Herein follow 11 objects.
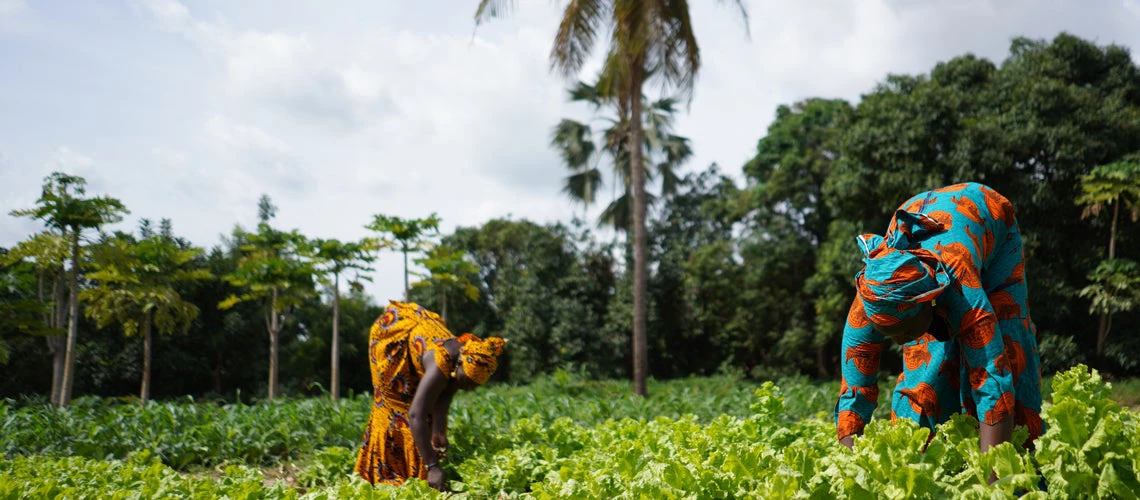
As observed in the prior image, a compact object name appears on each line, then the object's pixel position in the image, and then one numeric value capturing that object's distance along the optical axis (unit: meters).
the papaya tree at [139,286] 9.27
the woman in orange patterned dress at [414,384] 3.72
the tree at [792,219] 17.23
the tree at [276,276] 10.69
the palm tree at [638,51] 10.88
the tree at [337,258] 10.52
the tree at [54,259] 8.42
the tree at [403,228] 10.78
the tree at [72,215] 8.19
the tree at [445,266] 12.07
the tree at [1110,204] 10.81
